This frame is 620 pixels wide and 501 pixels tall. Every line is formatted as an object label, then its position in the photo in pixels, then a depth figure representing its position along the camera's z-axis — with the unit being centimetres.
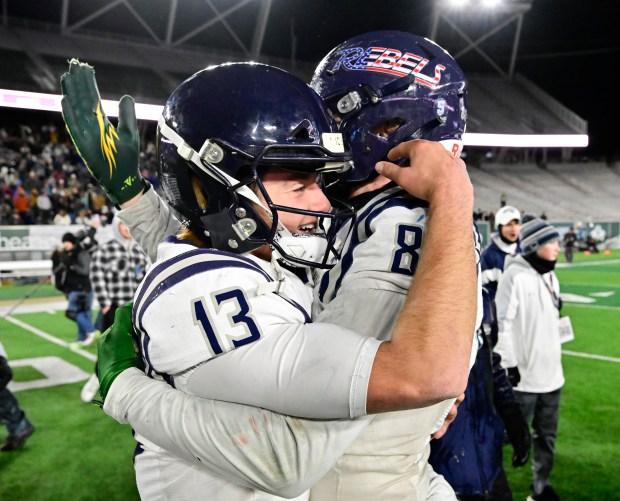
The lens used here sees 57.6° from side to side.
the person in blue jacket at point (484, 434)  265
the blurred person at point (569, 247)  2144
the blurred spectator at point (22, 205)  1888
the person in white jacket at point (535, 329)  444
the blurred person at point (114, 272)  696
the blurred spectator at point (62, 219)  1806
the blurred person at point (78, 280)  907
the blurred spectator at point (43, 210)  1897
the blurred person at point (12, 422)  495
